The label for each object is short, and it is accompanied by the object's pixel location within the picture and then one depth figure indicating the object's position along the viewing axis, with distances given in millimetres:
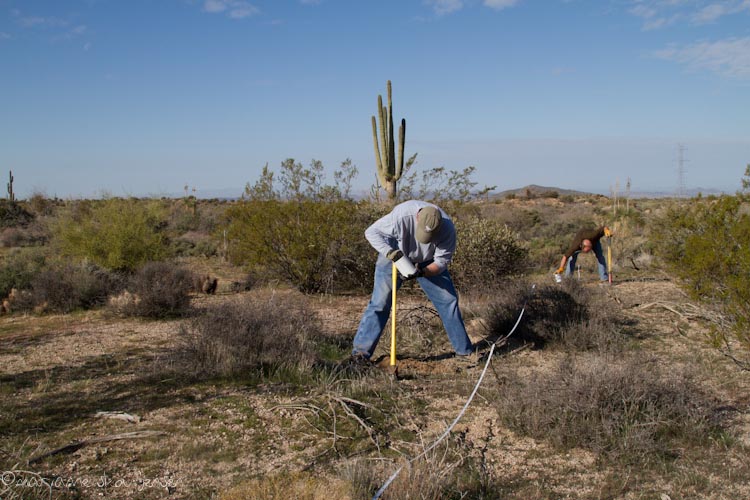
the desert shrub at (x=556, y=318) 6633
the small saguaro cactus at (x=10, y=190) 39091
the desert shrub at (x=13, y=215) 25500
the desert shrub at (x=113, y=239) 12133
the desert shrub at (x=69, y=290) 9234
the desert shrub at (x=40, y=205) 31922
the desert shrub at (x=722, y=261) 5098
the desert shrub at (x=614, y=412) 4000
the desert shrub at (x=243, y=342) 5469
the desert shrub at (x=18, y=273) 10352
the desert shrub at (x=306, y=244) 10680
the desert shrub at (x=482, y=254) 10547
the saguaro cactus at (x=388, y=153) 15586
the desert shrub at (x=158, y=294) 8430
